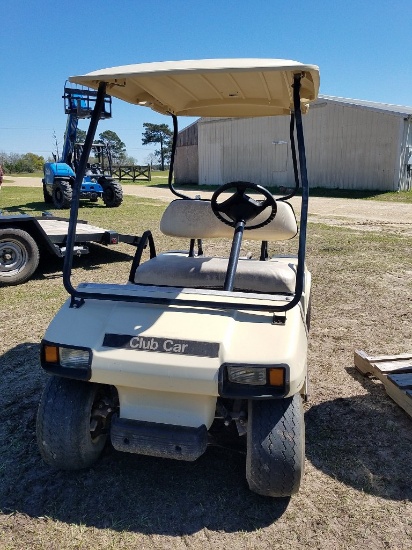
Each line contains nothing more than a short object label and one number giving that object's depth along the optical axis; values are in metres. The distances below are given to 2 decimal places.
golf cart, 1.93
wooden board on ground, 2.90
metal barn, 18.70
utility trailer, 5.44
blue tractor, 12.66
